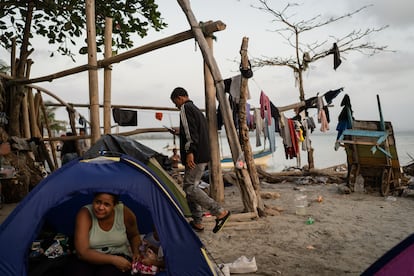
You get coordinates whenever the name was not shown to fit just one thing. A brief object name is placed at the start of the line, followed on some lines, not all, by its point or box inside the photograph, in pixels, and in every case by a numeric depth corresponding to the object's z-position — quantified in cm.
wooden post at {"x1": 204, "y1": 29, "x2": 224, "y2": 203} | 566
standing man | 452
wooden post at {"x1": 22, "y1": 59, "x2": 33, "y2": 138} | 853
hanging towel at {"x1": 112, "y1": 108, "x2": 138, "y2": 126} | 841
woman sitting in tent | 282
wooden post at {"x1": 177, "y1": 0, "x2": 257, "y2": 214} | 526
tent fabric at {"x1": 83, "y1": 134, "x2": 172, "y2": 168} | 512
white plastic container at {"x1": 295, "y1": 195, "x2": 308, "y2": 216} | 580
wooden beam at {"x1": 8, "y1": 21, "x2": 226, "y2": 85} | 527
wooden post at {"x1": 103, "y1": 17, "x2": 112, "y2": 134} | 622
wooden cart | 689
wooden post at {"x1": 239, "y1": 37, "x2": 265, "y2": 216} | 541
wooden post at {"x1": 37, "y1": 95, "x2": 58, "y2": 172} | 855
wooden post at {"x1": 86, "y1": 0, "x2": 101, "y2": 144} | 585
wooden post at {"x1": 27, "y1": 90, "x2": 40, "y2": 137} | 889
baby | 289
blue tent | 278
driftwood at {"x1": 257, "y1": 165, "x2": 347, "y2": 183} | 948
